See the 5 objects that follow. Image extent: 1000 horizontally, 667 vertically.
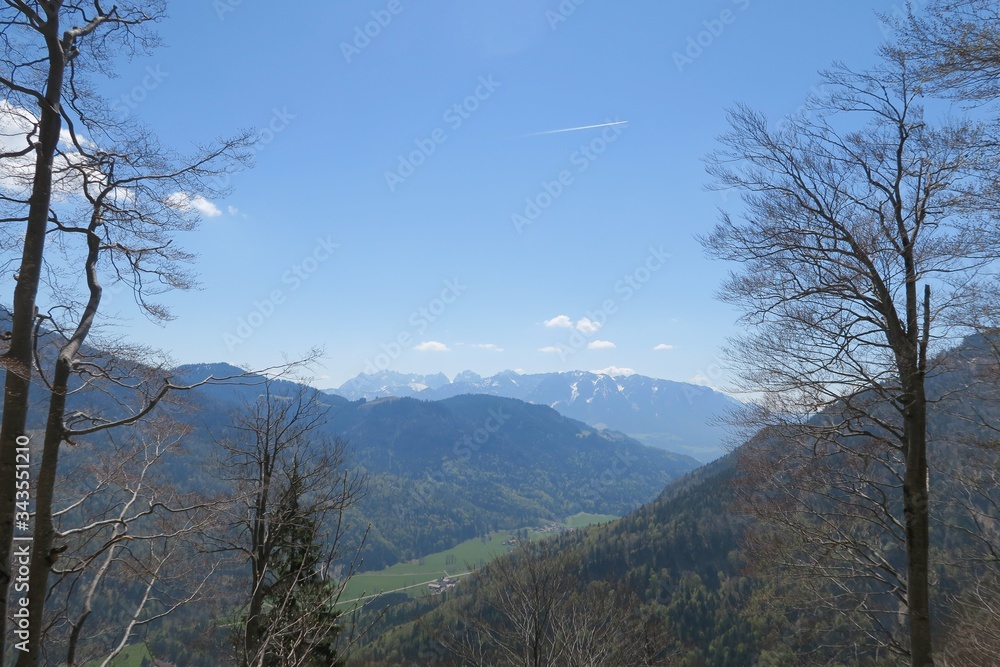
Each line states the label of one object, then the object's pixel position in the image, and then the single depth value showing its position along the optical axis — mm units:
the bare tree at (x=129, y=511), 5266
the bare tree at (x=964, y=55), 4371
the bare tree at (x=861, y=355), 5578
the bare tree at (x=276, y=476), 7923
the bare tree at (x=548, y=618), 10188
